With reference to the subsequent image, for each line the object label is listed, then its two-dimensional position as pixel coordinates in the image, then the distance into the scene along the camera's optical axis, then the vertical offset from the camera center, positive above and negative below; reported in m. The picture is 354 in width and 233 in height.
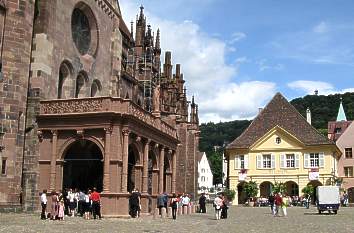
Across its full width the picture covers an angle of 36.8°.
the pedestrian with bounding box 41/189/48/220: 25.04 -0.63
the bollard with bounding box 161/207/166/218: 30.41 -1.14
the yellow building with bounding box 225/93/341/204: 63.56 +4.77
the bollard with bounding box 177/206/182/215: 36.53 -1.23
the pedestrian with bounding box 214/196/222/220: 29.64 -0.74
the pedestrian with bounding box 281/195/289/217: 34.47 -0.89
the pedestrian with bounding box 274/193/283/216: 34.52 -0.50
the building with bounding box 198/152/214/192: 131.25 +4.82
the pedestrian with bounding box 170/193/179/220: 29.30 -0.76
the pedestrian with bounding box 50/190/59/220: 24.61 -0.80
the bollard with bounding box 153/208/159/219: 29.23 -1.19
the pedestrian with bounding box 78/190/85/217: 27.14 -0.60
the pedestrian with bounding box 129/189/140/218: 27.83 -0.62
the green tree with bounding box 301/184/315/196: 60.84 +0.41
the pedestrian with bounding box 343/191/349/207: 62.33 -0.70
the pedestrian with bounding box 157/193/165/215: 30.94 -0.53
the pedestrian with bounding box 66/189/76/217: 27.78 -0.47
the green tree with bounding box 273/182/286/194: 60.58 +0.71
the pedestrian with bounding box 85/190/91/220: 26.57 -0.69
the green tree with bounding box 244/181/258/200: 62.62 +0.45
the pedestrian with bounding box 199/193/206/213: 39.53 -0.86
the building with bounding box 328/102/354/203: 69.62 +4.46
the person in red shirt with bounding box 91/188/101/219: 25.73 -0.57
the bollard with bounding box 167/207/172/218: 33.28 -1.23
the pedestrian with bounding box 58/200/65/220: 24.38 -0.92
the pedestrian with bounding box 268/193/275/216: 36.29 -0.75
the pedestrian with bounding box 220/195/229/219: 30.57 -0.99
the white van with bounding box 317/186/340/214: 38.12 -0.36
